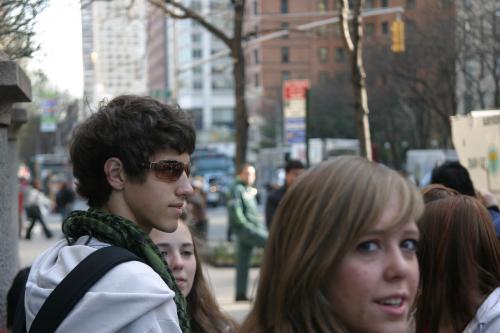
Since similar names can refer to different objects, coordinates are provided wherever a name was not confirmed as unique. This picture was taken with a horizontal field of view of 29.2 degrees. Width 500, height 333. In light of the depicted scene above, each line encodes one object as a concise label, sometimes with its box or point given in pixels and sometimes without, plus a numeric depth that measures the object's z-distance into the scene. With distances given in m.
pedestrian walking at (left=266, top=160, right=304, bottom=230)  11.34
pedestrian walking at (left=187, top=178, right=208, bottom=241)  20.22
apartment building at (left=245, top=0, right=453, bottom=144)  62.18
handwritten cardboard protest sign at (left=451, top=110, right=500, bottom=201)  8.40
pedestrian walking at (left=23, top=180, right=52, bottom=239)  27.08
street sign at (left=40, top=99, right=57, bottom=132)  19.97
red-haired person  3.46
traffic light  22.69
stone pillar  3.82
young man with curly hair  2.43
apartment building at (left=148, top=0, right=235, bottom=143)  129.62
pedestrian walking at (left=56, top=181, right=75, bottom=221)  31.02
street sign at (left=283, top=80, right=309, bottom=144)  13.96
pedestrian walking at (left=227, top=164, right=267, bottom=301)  11.63
